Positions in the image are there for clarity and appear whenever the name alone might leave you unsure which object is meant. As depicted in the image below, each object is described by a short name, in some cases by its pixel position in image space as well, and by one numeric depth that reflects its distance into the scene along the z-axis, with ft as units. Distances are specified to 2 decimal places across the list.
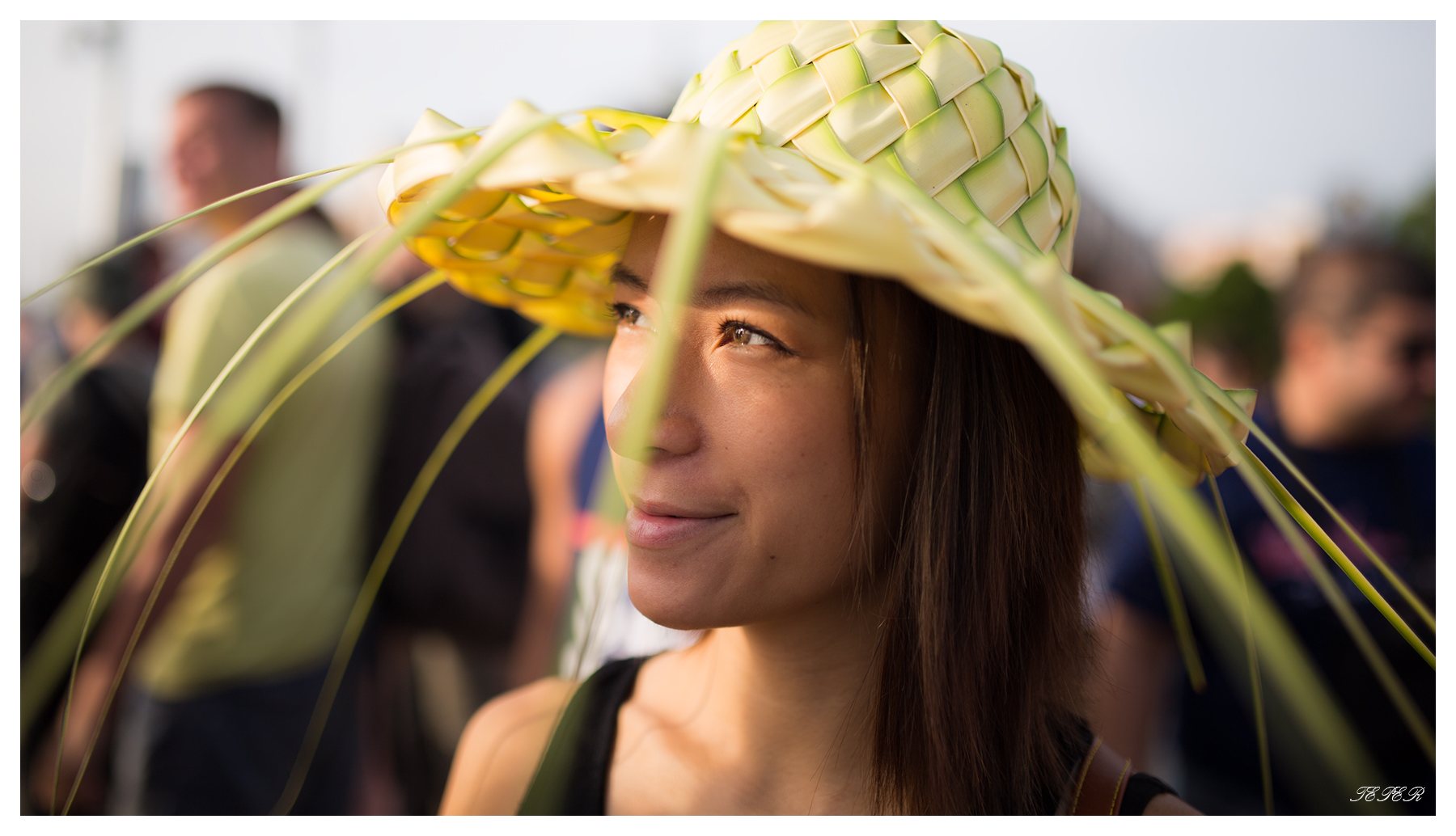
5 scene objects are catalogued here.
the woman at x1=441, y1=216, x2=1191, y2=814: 2.57
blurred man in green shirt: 5.72
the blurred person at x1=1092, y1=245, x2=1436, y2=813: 5.53
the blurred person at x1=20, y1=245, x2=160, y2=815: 5.71
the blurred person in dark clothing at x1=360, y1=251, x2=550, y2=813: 7.24
